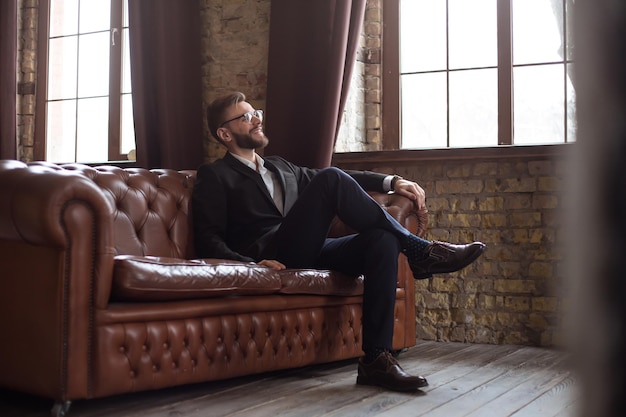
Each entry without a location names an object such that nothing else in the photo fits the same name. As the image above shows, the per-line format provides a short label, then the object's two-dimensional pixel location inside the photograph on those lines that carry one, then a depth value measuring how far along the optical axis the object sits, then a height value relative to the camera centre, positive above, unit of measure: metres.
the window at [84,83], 5.51 +0.93
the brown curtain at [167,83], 4.79 +0.80
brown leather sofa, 2.36 -0.32
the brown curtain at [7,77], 5.49 +0.94
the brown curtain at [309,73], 4.32 +0.78
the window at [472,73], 4.25 +0.78
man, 2.97 -0.05
